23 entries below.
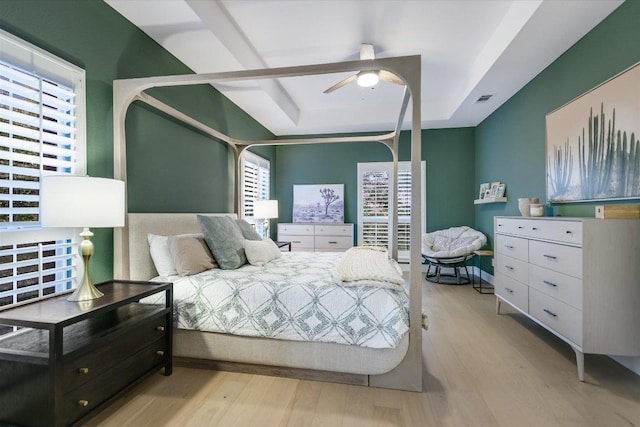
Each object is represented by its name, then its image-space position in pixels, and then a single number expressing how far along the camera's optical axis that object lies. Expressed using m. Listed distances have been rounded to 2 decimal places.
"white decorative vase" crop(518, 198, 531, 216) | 3.16
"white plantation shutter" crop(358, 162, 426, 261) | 5.75
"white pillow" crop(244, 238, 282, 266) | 2.76
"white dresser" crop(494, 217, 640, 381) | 1.96
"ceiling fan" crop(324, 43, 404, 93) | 3.05
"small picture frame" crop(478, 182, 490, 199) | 4.93
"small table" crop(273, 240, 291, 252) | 4.57
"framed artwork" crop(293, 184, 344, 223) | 5.88
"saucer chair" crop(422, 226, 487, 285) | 4.59
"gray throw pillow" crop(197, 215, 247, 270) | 2.55
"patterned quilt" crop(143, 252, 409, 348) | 1.87
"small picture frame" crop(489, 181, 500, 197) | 4.53
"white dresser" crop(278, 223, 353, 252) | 5.46
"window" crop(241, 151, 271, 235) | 4.56
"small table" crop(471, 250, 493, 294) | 4.35
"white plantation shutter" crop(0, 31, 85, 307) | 1.62
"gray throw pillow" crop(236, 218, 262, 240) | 3.25
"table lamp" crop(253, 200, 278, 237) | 4.49
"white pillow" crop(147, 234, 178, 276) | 2.32
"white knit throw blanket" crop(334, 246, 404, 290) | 2.03
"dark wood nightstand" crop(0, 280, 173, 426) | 1.32
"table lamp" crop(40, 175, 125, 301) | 1.51
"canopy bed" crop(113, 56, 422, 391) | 1.88
